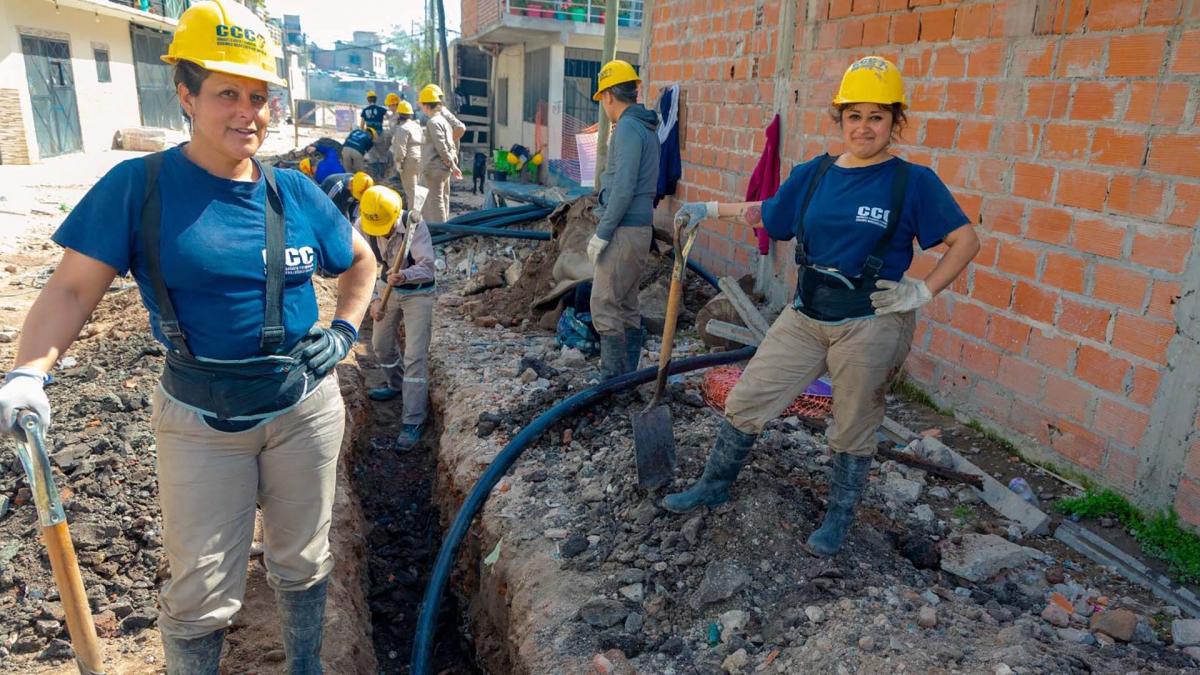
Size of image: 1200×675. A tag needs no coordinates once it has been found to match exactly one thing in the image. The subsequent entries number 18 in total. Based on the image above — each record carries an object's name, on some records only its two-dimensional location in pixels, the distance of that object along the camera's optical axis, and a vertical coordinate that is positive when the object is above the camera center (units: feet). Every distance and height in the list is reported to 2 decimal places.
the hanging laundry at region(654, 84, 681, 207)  23.63 -1.17
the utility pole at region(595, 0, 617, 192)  26.63 +2.24
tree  129.80 +10.22
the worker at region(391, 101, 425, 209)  33.01 -1.94
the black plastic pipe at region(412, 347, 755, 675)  10.77 -5.99
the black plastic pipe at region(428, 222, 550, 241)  27.84 -4.53
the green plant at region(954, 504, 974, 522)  11.51 -5.65
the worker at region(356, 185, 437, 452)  16.67 -4.40
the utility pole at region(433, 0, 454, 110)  74.13 +6.02
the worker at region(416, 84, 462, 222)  32.27 -2.24
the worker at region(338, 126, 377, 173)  38.24 -2.42
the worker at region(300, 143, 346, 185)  28.19 -2.46
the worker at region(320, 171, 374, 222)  19.98 -2.32
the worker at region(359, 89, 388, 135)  47.80 -0.92
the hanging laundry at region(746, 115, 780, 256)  19.69 -1.35
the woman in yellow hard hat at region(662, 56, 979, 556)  8.98 -1.78
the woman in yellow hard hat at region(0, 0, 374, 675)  6.49 -1.96
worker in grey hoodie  14.71 -1.97
